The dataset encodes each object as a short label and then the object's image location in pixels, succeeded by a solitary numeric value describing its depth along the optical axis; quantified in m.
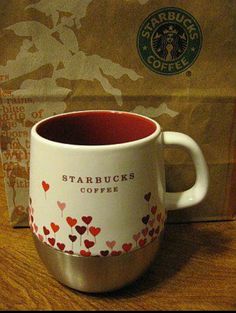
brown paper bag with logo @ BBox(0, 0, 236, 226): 0.37
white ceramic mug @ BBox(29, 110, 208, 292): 0.30
